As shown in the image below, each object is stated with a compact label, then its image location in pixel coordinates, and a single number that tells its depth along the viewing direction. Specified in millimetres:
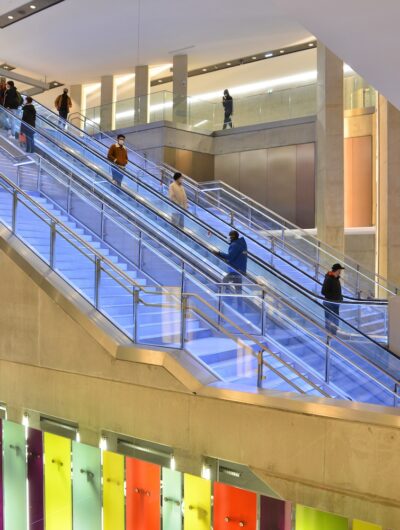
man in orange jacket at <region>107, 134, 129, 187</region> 14391
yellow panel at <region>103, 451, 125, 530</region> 7742
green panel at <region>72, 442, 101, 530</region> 8008
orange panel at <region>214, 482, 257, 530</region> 6504
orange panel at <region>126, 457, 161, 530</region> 7430
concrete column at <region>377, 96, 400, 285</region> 16969
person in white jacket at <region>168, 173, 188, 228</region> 13000
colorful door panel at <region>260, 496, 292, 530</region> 6094
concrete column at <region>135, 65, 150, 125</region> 26398
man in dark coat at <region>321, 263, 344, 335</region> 10328
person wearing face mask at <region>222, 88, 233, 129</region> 22438
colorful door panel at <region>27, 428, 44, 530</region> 8617
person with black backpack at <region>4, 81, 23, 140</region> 15648
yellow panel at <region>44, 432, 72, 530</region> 8289
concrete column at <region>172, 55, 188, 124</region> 24814
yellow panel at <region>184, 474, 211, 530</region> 6941
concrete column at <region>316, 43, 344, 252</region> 17672
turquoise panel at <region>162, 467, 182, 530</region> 7161
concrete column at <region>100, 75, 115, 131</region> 28766
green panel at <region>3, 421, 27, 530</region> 8828
